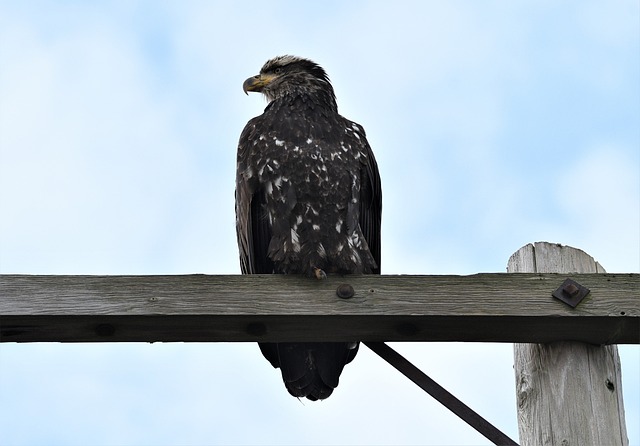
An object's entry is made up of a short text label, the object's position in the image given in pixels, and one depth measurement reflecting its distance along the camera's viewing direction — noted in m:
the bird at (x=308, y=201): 9.40
